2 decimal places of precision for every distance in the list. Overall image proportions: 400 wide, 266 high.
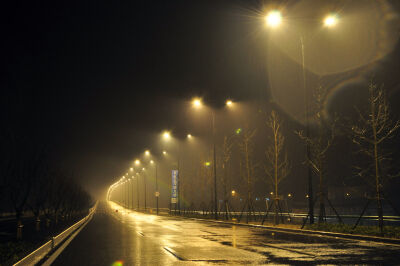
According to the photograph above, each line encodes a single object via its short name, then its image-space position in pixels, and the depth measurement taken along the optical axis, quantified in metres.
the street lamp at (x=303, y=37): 23.02
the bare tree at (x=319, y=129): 27.25
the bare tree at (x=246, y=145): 38.96
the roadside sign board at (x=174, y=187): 64.40
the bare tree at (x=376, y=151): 20.15
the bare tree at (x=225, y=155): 46.39
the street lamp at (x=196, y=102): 41.84
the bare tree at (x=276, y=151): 30.25
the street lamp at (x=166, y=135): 57.93
